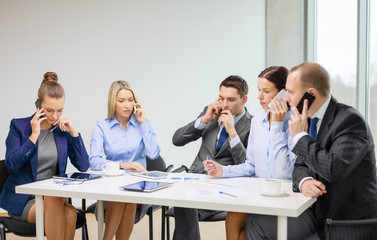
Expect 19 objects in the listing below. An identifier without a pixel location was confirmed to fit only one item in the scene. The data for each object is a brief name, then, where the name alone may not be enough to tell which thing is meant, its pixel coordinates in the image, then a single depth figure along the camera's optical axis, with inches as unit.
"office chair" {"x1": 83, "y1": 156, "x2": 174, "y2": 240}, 120.8
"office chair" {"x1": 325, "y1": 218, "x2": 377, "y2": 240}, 74.0
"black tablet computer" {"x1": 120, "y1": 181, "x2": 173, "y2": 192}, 83.6
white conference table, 71.1
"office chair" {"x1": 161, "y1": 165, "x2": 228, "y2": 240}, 113.4
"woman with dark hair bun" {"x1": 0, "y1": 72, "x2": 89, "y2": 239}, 102.3
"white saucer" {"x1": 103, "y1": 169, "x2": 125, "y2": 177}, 105.4
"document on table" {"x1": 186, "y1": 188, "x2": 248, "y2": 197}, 79.0
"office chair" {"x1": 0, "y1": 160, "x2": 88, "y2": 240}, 102.7
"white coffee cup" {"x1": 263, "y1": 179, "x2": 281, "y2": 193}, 77.9
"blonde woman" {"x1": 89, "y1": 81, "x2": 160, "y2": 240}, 127.5
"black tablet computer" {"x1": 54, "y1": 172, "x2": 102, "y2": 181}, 99.8
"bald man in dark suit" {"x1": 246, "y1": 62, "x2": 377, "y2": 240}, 75.1
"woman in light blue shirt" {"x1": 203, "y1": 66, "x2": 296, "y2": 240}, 95.9
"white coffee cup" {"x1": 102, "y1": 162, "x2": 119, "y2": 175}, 105.9
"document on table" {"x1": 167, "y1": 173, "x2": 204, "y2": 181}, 99.3
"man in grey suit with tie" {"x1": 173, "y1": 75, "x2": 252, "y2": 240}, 114.3
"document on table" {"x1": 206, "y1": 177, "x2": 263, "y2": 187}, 91.0
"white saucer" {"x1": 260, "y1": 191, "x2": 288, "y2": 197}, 77.7
